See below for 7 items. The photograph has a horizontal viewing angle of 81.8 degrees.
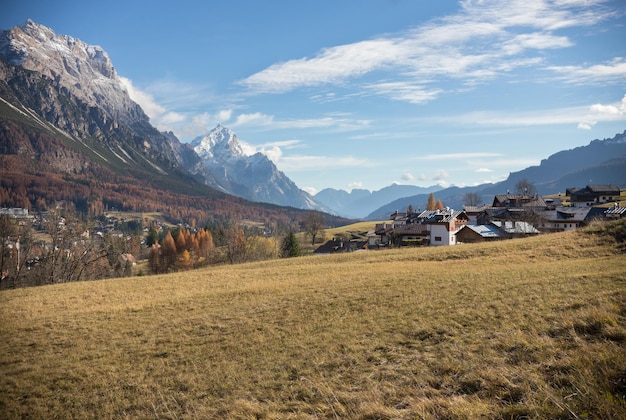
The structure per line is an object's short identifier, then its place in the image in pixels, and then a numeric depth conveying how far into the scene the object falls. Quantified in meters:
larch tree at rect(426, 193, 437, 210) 146.12
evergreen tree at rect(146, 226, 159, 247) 176.26
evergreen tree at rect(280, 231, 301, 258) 96.78
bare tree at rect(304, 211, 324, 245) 143.62
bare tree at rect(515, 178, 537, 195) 133.59
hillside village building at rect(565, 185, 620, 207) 133.25
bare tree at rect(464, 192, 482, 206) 170.38
